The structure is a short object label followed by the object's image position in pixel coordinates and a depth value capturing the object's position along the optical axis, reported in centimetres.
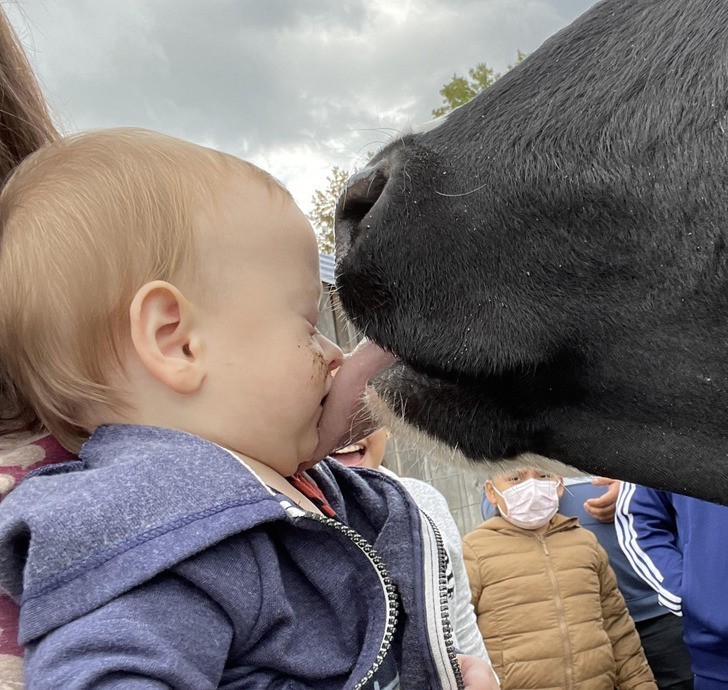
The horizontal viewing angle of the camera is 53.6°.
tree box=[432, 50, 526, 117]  1508
